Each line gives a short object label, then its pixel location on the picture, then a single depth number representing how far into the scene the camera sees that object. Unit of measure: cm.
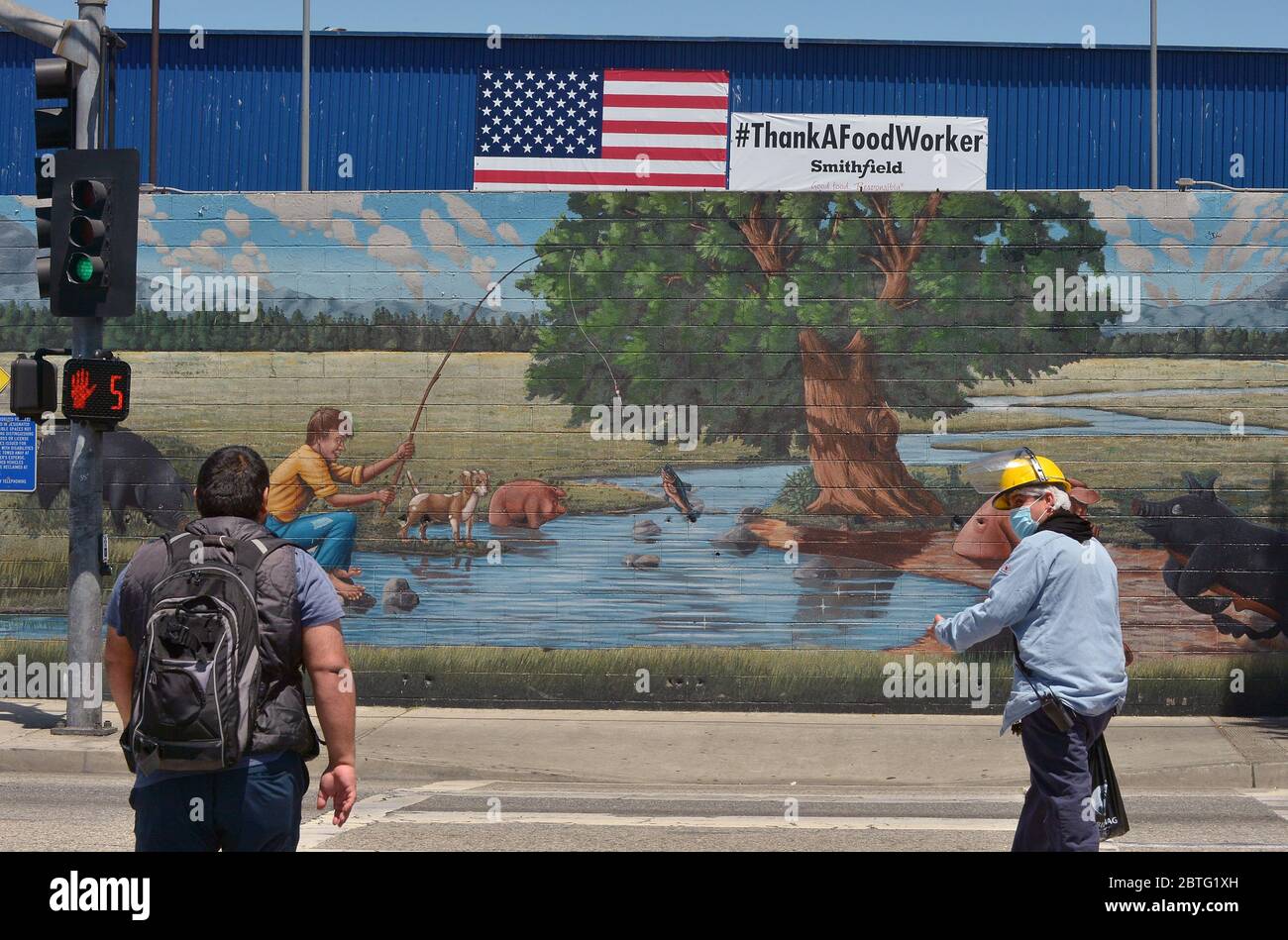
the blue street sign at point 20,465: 1437
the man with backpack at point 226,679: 414
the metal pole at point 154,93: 1748
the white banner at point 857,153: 1689
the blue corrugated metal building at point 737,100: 1819
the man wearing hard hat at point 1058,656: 547
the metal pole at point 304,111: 1614
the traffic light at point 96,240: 1156
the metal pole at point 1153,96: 1653
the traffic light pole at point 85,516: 1204
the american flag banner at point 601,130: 1650
